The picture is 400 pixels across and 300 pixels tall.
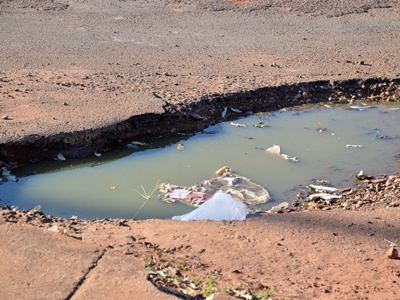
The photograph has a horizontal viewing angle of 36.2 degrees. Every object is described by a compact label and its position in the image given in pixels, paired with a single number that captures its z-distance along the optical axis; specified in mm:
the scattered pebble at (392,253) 4383
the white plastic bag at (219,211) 5121
